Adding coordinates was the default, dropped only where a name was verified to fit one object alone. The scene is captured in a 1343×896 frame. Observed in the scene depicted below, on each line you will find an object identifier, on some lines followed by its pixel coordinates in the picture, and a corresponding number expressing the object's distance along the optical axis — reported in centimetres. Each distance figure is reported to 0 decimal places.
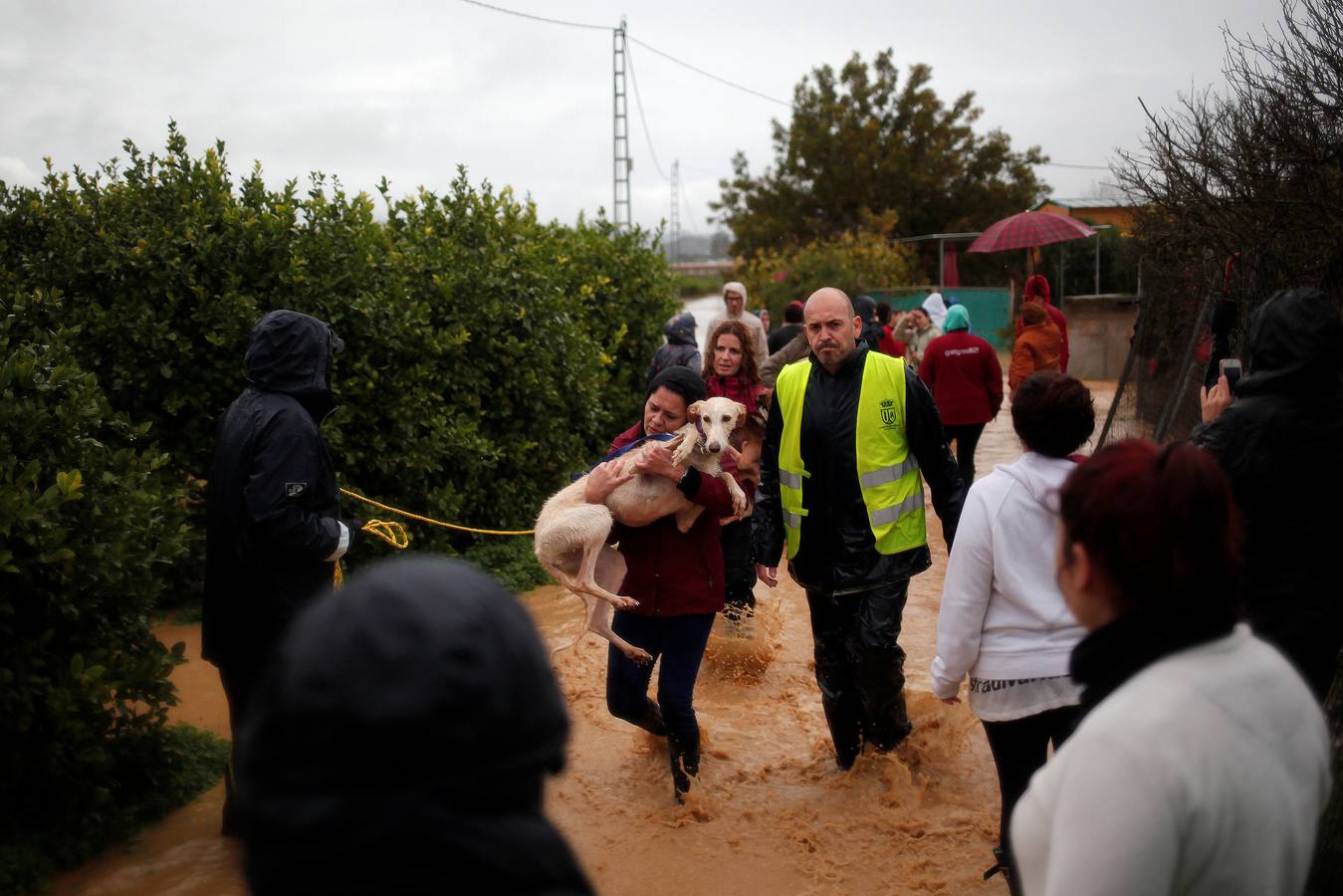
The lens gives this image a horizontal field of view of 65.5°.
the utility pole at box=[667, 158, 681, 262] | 9212
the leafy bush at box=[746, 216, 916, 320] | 2630
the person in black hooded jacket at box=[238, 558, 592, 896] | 124
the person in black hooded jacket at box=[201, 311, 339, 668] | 420
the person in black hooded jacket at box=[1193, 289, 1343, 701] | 352
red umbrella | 1576
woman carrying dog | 486
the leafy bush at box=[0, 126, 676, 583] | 716
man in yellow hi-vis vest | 488
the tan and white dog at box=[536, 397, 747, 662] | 479
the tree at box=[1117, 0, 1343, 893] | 682
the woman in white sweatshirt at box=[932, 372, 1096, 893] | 356
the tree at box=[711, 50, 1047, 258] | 4253
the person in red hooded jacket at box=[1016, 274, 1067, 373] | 1203
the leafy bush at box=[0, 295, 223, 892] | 423
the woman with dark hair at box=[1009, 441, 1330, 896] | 171
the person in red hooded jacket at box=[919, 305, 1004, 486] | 967
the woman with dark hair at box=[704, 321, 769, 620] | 667
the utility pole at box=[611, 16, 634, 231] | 3744
